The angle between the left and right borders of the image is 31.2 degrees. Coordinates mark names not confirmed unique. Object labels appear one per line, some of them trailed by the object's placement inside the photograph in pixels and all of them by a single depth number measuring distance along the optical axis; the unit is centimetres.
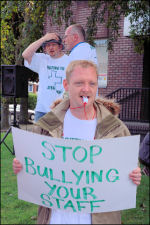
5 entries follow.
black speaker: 482
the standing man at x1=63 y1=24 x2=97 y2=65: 240
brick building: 996
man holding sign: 152
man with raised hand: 280
